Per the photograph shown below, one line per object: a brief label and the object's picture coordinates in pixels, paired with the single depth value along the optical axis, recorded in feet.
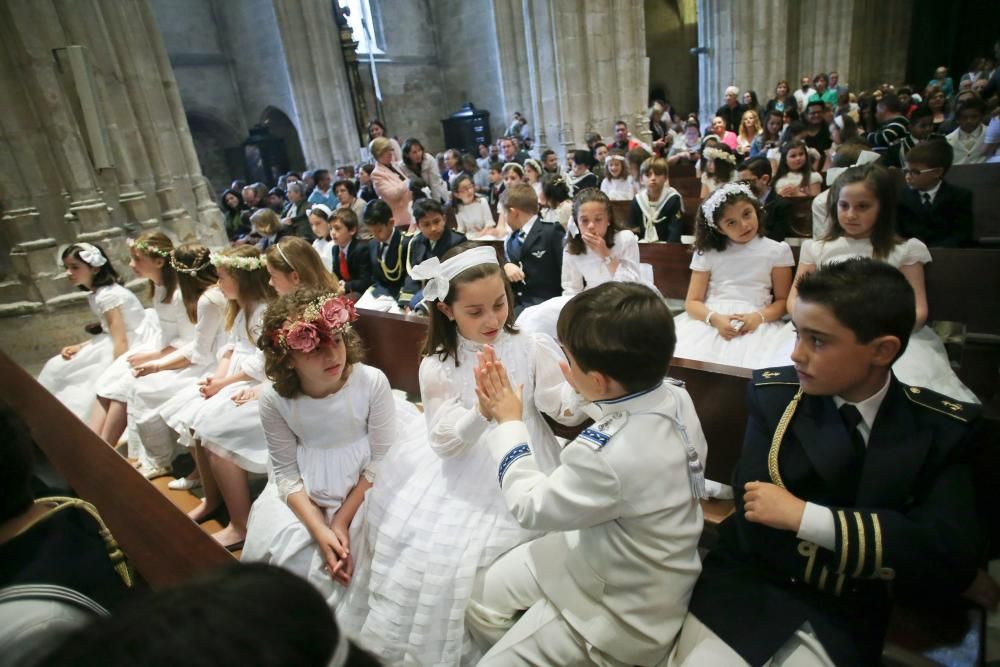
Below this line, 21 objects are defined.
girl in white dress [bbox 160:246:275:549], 8.54
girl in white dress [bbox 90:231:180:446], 11.34
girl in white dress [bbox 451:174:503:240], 20.71
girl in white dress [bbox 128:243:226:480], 10.72
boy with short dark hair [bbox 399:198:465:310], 12.97
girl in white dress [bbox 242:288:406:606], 6.21
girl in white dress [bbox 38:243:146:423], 12.35
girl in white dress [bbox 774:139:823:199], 16.52
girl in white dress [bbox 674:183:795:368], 9.43
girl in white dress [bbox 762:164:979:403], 7.95
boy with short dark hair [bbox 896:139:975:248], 11.04
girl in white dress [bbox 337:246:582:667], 5.12
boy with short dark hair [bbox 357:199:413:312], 14.28
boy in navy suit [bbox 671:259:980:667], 3.75
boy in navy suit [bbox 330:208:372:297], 14.90
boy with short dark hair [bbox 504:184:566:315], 13.29
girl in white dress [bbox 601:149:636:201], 22.88
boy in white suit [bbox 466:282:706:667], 3.92
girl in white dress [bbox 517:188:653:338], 11.32
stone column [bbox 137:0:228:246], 19.06
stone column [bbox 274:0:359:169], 39.40
